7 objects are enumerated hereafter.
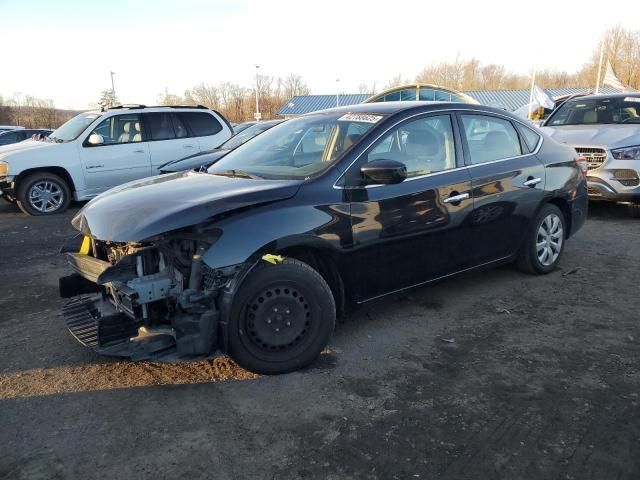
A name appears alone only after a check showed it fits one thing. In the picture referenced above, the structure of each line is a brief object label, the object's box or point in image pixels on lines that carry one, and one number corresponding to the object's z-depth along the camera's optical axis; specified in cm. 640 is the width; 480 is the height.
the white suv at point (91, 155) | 909
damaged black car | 309
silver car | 760
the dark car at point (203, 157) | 793
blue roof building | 4878
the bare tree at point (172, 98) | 6306
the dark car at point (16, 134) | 1665
